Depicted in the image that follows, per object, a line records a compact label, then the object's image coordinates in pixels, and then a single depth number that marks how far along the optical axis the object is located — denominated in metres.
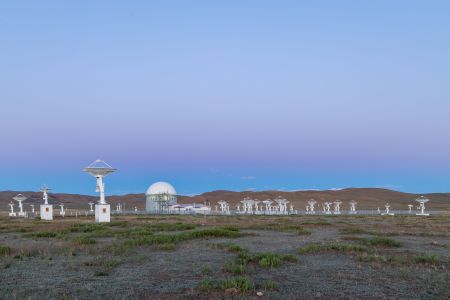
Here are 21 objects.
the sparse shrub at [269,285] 9.89
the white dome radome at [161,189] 97.25
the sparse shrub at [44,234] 23.62
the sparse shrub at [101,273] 11.68
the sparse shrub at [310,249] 16.42
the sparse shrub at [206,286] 9.62
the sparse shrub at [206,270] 11.81
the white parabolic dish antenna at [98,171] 43.72
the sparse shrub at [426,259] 13.91
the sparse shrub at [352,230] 26.72
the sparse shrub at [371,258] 14.08
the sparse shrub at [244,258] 13.44
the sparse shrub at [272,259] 12.98
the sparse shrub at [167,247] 17.33
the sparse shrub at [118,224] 33.97
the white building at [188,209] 85.32
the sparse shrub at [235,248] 16.48
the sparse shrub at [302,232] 25.38
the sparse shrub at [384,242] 19.00
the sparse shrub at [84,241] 19.20
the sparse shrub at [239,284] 9.55
